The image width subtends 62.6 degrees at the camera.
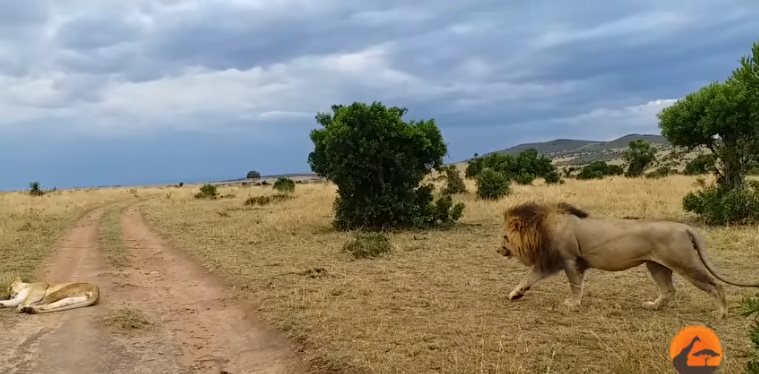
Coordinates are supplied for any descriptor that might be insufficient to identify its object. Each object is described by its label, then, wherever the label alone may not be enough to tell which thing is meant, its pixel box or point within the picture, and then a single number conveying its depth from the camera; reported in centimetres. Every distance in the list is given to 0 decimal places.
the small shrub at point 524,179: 3366
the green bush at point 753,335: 358
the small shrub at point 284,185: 3712
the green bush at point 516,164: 3866
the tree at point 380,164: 1631
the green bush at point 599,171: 4250
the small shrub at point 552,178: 3450
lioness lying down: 833
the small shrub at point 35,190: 4275
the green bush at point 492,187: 2369
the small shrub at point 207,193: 3662
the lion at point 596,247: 667
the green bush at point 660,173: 3533
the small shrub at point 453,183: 2758
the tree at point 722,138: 1414
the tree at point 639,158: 4000
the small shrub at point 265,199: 2816
